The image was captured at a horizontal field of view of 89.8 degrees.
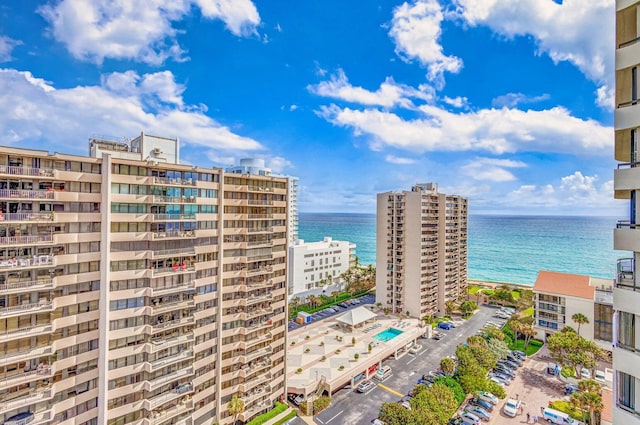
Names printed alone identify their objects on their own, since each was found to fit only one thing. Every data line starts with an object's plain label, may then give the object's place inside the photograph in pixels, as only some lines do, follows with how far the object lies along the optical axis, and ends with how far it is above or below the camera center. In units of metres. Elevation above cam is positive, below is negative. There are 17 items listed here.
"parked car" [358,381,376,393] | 43.33 -23.69
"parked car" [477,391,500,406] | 40.38 -23.22
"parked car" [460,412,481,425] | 36.21 -23.24
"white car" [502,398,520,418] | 38.28 -23.34
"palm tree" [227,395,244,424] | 33.72 -20.31
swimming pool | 55.70 -21.53
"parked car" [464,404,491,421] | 37.56 -23.37
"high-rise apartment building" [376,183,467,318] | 68.56 -7.90
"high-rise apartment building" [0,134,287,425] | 22.80 -6.46
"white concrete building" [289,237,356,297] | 76.06 -12.82
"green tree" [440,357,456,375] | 42.81 -20.28
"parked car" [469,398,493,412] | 39.16 -23.46
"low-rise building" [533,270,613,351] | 53.72 -15.54
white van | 36.22 -23.16
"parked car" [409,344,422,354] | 54.69 -23.12
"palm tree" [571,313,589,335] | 53.28 -17.25
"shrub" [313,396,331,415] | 38.34 -22.77
